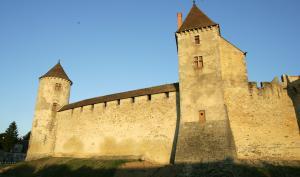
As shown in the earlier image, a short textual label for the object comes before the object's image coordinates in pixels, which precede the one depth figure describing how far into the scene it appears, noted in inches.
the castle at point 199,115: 587.5
